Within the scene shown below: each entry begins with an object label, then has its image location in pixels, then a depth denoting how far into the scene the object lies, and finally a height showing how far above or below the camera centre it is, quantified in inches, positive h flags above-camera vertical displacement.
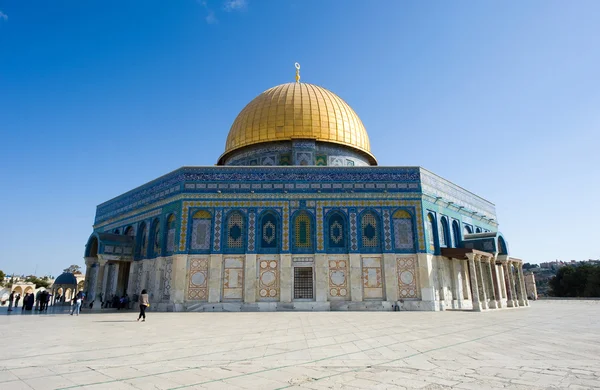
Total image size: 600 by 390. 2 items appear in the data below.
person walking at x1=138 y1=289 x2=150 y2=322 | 451.8 -14.9
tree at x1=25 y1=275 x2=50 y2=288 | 2233.0 +65.0
